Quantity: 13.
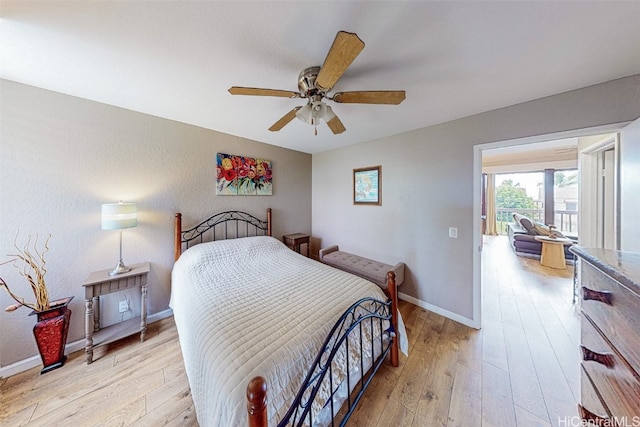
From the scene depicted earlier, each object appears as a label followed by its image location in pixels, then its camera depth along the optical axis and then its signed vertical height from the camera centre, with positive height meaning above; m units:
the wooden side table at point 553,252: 4.12 -0.82
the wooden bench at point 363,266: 2.73 -0.80
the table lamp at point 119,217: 1.93 -0.06
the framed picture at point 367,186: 3.21 +0.43
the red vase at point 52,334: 1.72 -1.06
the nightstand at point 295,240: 3.58 -0.51
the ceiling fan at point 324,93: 1.10 +0.83
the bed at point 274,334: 0.98 -0.75
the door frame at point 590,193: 2.54 +0.24
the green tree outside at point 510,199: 7.07 +0.46
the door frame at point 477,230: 2.32 -0.21
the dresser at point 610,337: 0.66 -0.48
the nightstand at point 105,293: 1.85 -0.92
